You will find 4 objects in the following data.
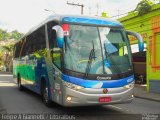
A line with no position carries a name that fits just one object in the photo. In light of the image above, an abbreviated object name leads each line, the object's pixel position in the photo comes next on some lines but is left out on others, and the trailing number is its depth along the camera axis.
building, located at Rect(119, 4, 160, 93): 11.99
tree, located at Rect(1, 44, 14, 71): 48.82
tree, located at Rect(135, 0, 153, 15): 12.56
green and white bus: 5.69
